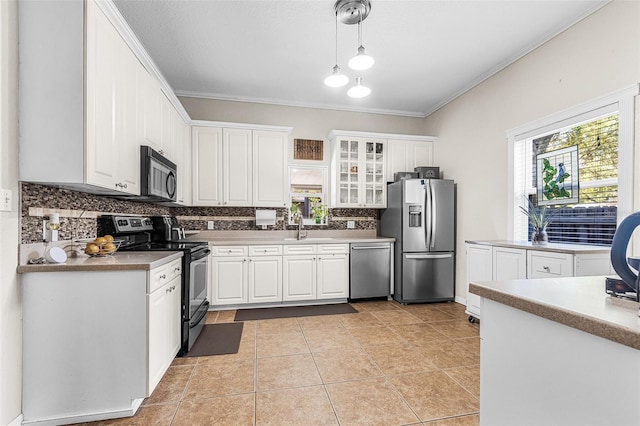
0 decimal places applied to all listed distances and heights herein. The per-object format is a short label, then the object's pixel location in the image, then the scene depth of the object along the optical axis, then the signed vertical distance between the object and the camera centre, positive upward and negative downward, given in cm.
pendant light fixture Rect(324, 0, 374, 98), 237 +167
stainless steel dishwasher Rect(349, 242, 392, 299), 426 -82
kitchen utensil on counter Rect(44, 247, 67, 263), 184 -27
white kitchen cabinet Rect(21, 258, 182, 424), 174 -78
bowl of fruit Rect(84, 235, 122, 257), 209 -25
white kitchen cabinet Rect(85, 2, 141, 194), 179 +68
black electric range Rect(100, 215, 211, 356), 264 -35
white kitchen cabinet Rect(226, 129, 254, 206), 415 +62
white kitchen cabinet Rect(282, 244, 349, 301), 406 -81
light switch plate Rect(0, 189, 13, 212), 159 +6
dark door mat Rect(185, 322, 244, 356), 274 -125
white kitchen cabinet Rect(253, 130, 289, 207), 424 +61
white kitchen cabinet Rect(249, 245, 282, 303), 394 -80
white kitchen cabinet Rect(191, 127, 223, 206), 406 +62
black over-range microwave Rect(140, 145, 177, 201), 249 +32
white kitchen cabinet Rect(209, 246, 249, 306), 383 -81
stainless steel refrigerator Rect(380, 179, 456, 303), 420 -37
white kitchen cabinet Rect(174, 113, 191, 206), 354 +65
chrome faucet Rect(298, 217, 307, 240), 450 -29
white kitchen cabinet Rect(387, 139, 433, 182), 471 +90
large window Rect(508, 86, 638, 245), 237 +40
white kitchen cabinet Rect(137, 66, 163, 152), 246 +88
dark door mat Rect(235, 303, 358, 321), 372 -127
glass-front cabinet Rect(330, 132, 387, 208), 459 +62
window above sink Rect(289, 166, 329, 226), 466 +27
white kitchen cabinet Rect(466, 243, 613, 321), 233 -43
